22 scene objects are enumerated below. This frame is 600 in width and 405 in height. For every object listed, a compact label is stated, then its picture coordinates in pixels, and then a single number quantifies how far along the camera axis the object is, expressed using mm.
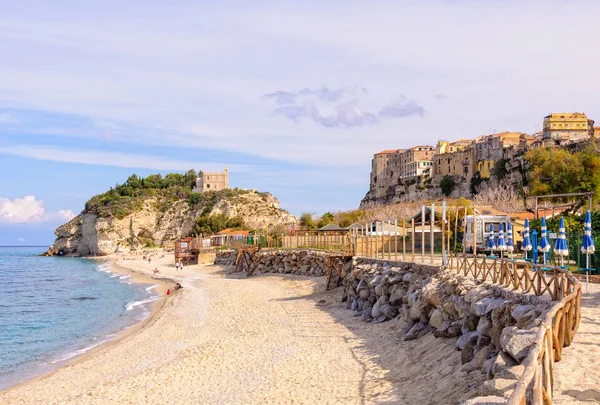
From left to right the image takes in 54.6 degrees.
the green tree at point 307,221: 80525
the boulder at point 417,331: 15633
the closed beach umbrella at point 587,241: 15334
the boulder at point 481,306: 12078
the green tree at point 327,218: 76188
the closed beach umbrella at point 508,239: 22500
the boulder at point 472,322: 12624
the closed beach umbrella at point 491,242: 22273
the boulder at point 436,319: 14777
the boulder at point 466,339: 11695
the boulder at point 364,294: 23192
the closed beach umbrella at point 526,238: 19581
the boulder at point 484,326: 11326
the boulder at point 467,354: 11266
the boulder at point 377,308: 20300
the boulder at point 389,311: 19555
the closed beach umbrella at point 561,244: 15778
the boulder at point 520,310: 10555
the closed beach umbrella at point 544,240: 16972
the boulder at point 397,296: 19891
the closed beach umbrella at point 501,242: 20266
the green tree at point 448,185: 116125
